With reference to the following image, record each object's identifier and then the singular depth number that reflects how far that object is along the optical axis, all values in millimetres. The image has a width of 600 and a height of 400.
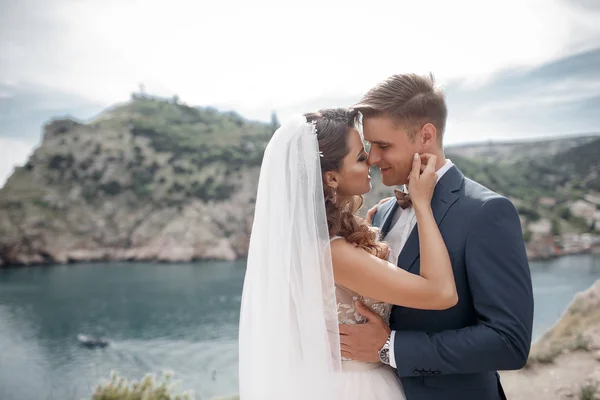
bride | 2303
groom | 2125
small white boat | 38434
